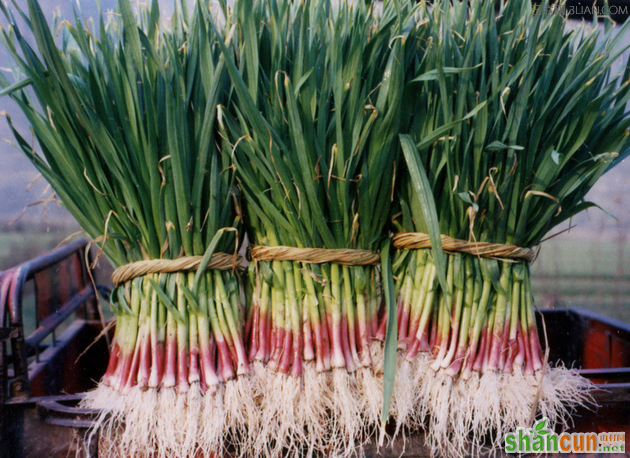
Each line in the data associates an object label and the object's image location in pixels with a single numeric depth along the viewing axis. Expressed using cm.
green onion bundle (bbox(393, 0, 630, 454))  80
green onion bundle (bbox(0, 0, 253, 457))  75
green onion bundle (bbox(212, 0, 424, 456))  76
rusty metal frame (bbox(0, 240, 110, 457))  77
